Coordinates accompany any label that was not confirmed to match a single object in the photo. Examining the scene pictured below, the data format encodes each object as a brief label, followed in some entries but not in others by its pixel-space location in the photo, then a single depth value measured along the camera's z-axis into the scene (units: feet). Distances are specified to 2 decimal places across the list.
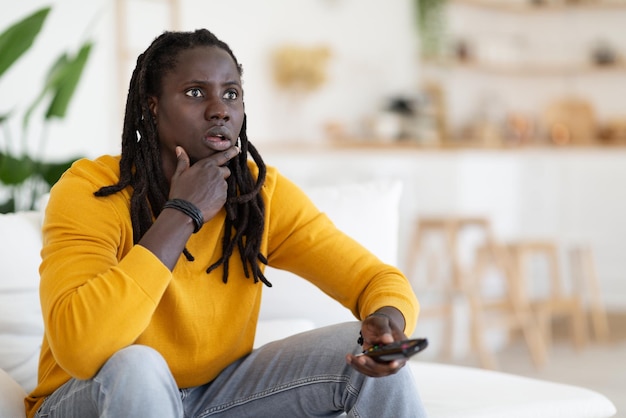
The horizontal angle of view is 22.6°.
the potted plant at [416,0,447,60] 35.83
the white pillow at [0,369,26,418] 8.91
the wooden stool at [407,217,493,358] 23.52
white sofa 10.37
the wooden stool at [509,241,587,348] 26.38
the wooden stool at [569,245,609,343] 28.61
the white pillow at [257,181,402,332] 12.04
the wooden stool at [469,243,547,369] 23.12
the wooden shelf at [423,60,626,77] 36.55
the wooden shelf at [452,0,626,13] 36.79
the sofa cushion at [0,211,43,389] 10.40
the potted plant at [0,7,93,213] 15.95
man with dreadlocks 7.63
